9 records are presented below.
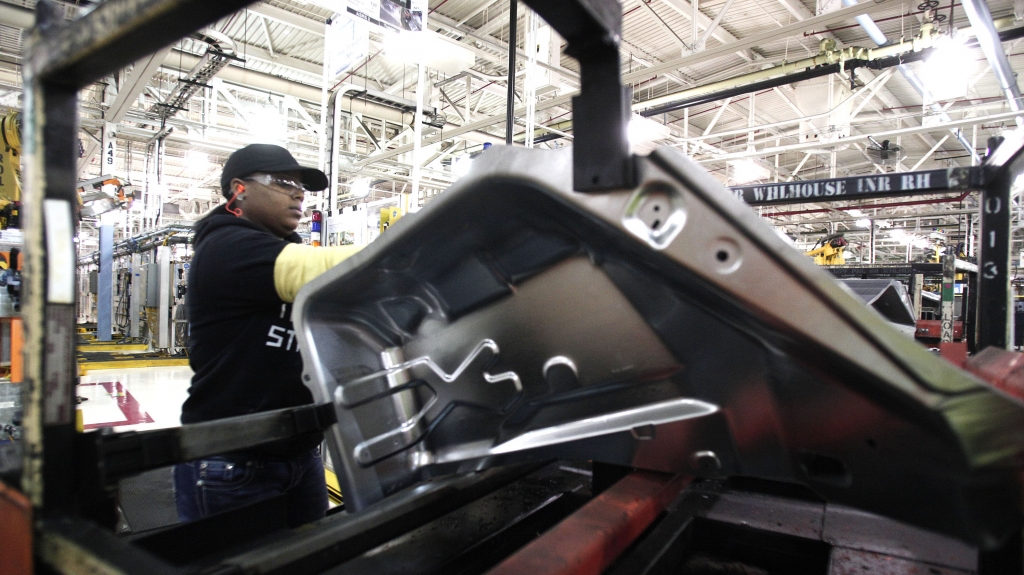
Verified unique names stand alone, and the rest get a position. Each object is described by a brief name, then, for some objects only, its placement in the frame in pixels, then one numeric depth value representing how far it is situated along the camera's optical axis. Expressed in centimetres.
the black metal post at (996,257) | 223
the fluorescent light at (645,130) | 663
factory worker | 152
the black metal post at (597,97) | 78
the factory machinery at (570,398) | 74
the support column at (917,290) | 689
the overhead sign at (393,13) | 368
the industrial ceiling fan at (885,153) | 941
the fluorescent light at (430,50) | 408
